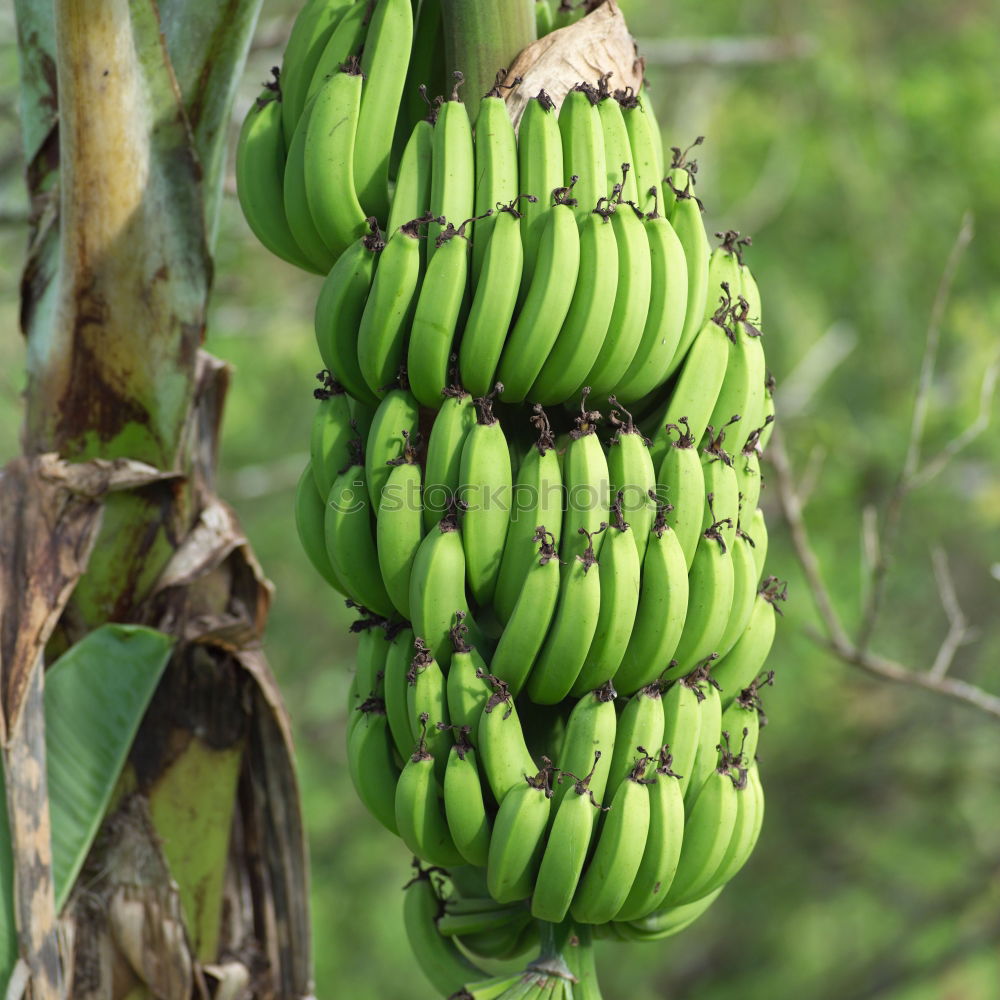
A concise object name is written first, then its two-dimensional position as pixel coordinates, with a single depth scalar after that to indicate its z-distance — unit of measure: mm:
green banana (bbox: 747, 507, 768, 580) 3725
